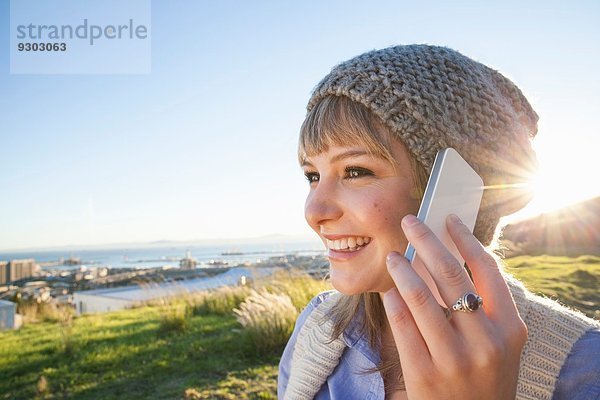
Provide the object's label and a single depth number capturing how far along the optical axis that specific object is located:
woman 0.44
